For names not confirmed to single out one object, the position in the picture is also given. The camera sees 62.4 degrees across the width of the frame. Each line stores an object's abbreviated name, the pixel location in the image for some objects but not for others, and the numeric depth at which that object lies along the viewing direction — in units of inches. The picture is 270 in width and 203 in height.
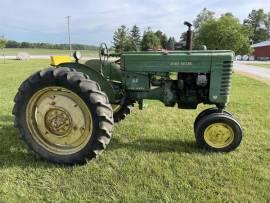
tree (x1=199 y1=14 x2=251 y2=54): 913.8
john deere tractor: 115.2
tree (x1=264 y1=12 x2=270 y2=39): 2911.9
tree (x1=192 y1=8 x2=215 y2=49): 1851.0
